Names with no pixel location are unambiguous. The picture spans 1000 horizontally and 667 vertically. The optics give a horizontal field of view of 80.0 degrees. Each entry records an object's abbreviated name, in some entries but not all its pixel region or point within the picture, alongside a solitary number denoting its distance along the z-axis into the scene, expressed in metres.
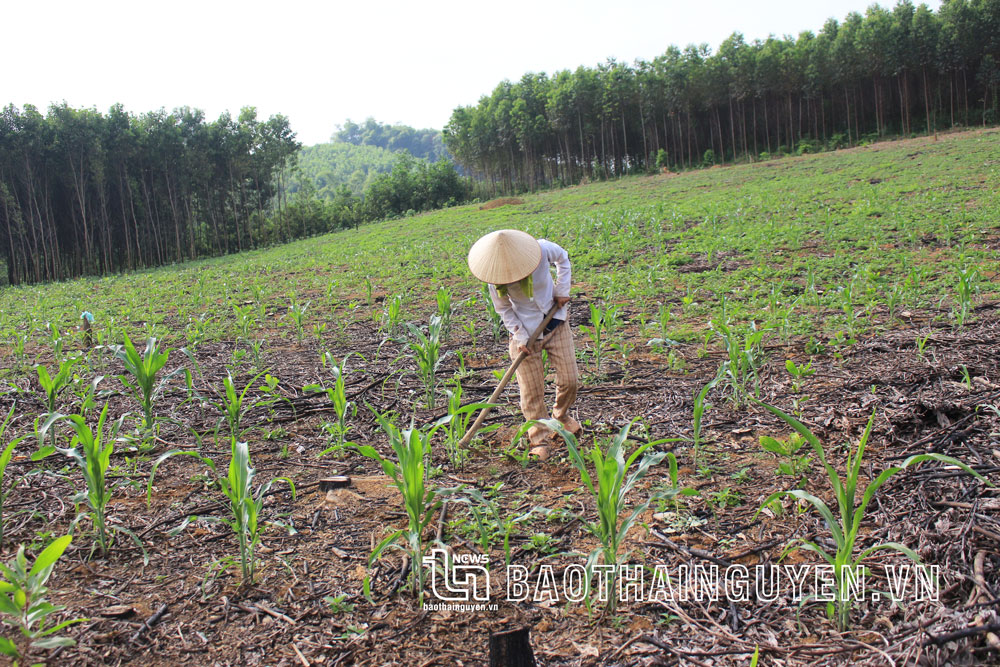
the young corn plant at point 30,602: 1.80
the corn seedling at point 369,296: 8.37
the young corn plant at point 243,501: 2.29
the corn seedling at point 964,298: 4.64
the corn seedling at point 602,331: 4.71
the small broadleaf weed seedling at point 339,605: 2.19
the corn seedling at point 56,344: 5.52
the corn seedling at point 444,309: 5.59
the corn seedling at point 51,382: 3.69
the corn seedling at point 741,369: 3.73
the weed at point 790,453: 2.73
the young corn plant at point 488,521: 2.37
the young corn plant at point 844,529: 1.86
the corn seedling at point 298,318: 6.33
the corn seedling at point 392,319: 5.95
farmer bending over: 3.42
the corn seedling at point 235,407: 3.58
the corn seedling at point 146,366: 3.55
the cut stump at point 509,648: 1.58
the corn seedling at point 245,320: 6.71
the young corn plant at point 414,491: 2.23
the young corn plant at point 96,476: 2.51
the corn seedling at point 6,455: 2.43
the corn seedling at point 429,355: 4.12
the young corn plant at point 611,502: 2.11
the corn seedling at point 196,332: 6.72
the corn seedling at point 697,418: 2.97
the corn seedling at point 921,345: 4.14
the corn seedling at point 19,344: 6.10
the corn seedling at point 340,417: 3.53
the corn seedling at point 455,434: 3.28
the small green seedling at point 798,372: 3.99
